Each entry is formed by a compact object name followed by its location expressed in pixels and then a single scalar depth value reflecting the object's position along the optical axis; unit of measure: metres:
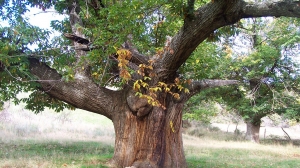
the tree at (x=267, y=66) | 16.58
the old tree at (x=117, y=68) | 6.45
